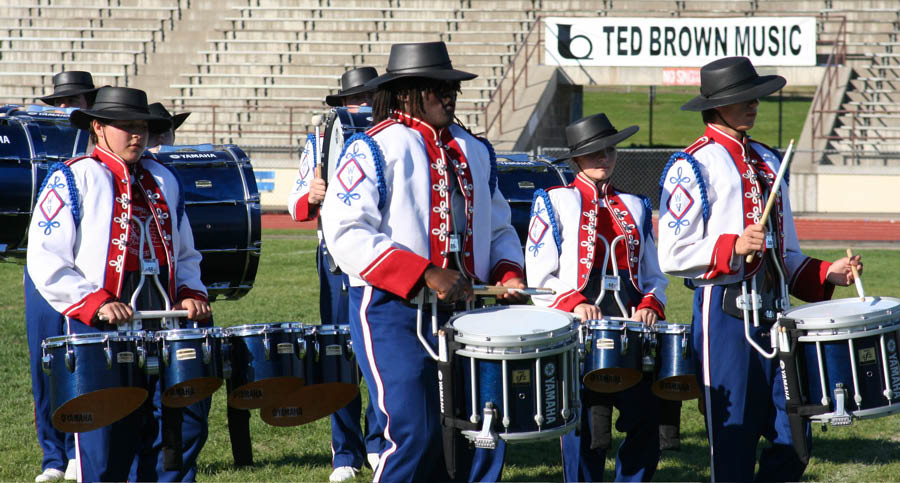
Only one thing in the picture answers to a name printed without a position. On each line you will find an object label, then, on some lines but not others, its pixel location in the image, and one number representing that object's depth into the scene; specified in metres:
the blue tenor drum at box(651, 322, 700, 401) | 9.26
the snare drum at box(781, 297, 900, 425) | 7.96
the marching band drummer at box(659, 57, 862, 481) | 8.65
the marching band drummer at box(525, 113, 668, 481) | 10.15
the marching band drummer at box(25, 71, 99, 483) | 11.01
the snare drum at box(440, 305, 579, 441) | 7.20
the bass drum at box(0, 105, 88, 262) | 11.31
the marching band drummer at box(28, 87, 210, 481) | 8.57
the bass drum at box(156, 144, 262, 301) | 11.98
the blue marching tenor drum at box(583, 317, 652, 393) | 9.21
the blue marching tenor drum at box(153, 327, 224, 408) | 8.49
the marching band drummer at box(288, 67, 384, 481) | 11.54
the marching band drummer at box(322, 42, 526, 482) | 7.44
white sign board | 43.97
